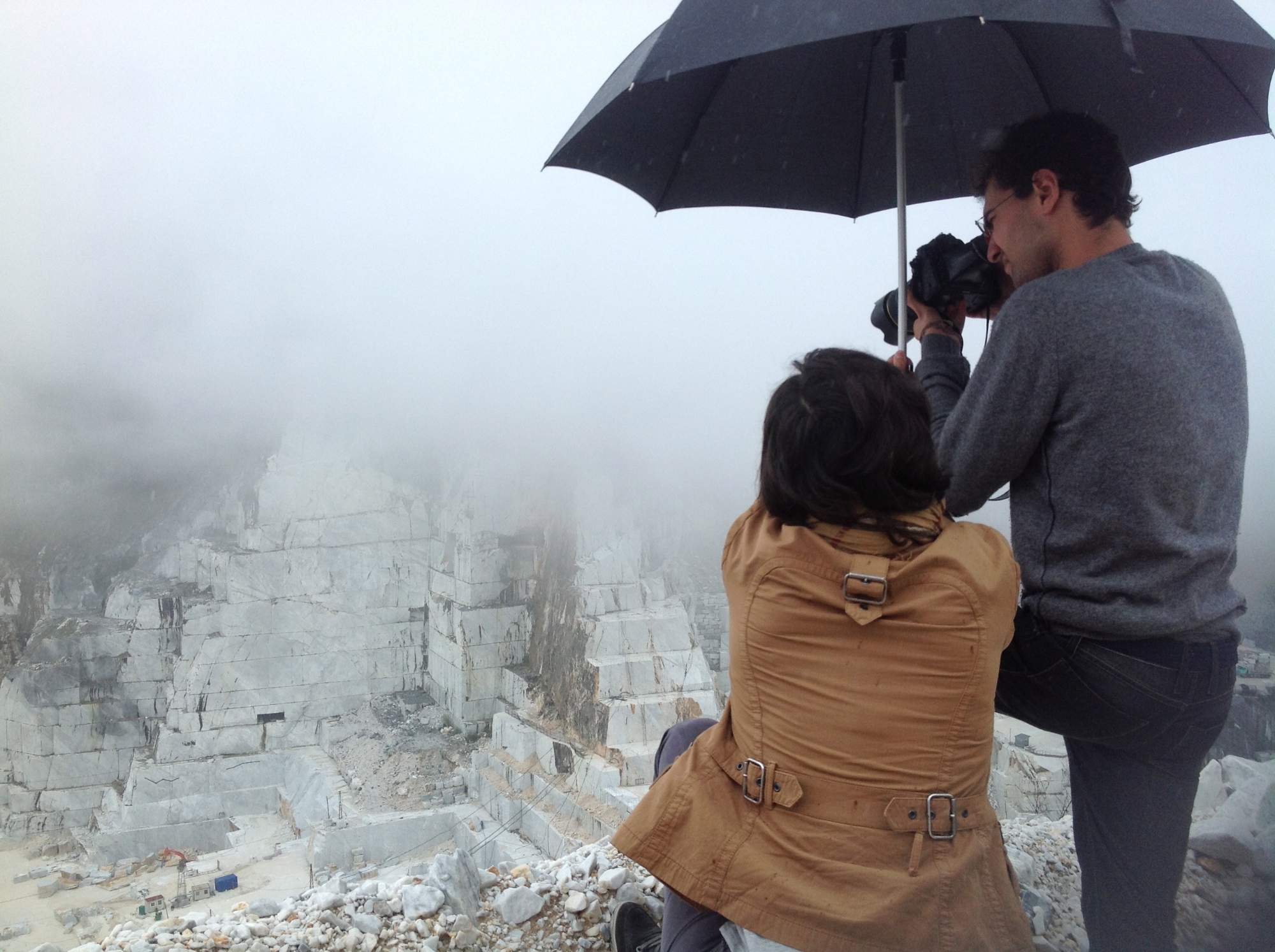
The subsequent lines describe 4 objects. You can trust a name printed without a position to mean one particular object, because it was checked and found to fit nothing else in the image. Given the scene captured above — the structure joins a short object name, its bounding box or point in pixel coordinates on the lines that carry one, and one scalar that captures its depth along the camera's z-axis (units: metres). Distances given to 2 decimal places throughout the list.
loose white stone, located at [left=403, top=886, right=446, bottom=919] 1.43
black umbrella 1.10
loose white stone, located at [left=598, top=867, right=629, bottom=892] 1.50
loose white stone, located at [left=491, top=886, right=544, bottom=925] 1.44
